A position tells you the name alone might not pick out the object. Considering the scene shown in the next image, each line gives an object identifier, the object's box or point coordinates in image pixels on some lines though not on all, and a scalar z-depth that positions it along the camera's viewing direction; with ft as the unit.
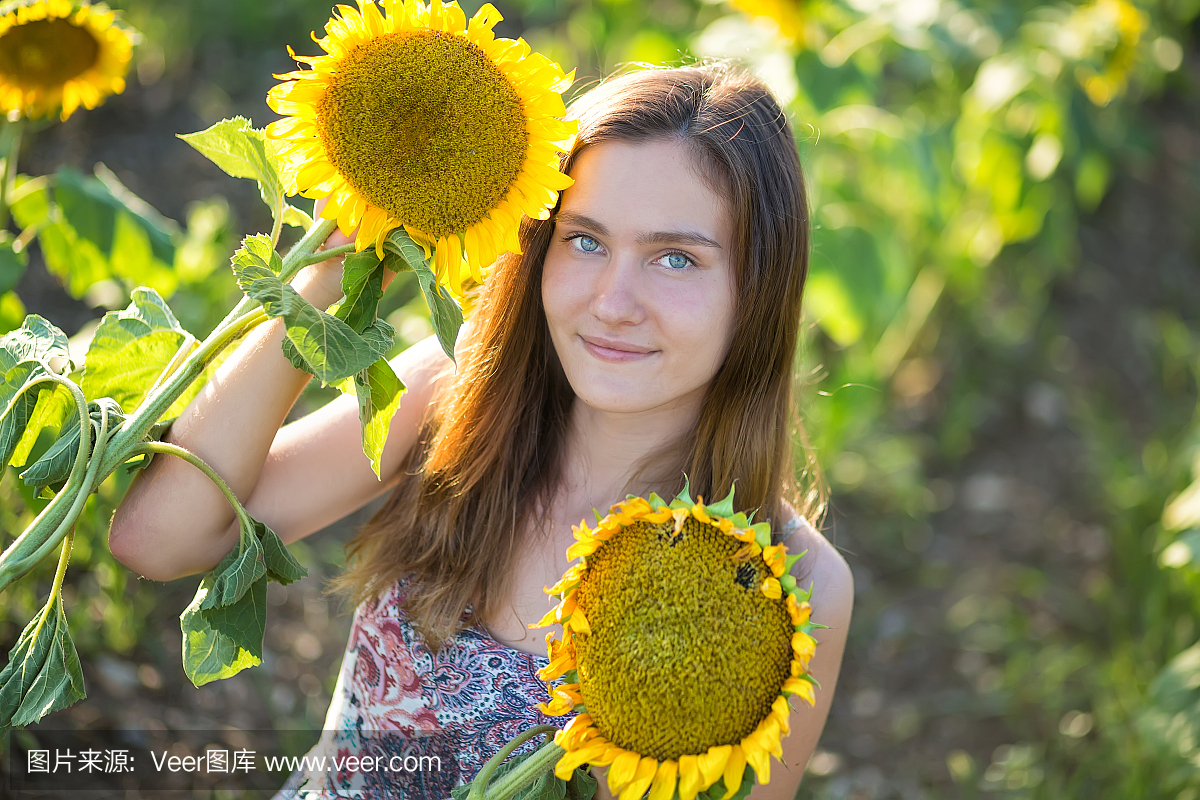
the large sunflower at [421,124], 6.14
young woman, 6.67
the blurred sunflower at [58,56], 7.20
